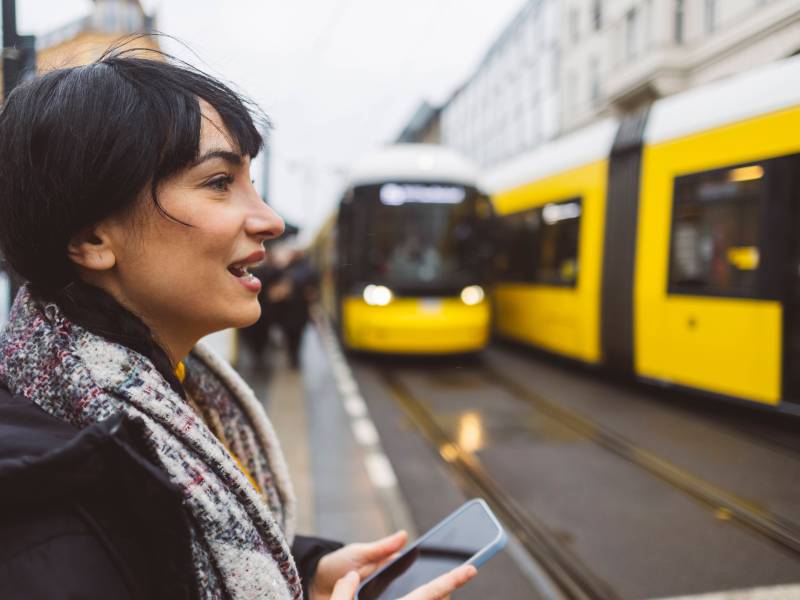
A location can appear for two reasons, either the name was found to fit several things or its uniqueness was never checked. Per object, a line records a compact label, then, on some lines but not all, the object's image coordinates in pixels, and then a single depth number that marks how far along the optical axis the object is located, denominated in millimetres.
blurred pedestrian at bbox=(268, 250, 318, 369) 9953
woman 729
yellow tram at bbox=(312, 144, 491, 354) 9297
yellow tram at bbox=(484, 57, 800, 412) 5273
